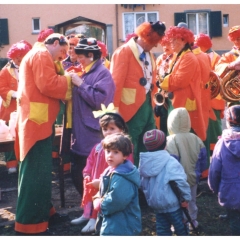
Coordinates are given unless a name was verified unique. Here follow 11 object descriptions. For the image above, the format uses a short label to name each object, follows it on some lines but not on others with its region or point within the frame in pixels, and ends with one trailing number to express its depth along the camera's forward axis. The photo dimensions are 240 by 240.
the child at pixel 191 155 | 4.55
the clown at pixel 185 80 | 5.73
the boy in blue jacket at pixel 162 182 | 3.83
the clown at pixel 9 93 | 7.13
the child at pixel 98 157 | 4.07
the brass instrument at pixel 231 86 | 6.12
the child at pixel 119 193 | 3.39
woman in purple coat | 4.61
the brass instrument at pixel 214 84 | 6.36
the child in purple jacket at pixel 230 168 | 3.96
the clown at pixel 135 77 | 5.23
